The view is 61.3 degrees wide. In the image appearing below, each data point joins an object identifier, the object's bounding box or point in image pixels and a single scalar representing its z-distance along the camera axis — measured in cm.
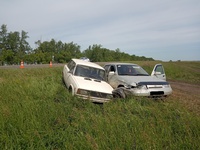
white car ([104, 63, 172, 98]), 648
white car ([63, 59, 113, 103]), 634
